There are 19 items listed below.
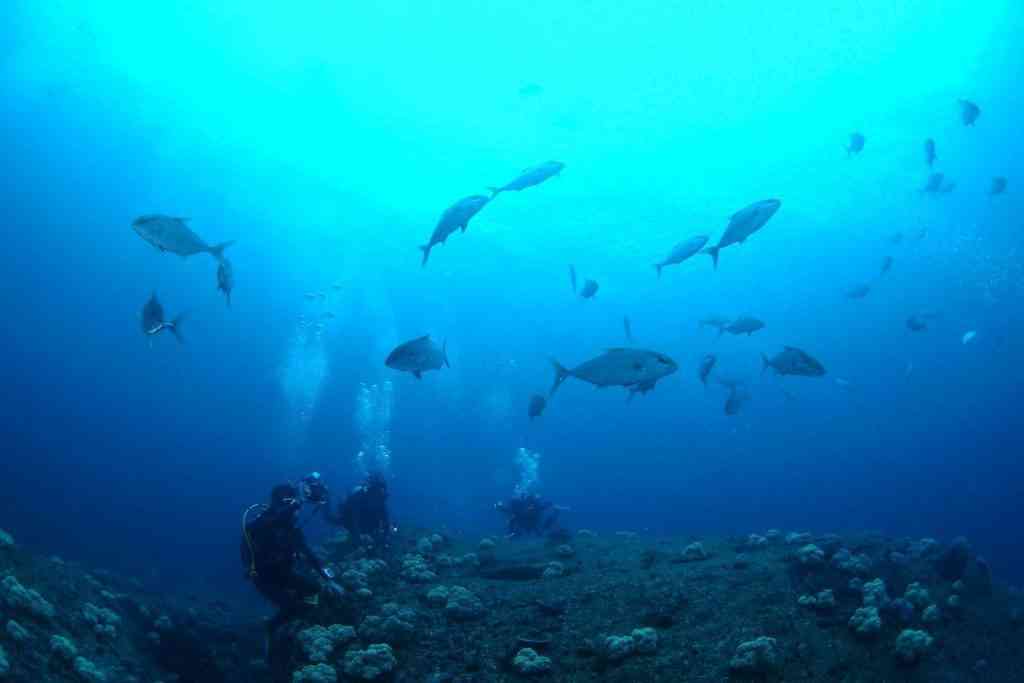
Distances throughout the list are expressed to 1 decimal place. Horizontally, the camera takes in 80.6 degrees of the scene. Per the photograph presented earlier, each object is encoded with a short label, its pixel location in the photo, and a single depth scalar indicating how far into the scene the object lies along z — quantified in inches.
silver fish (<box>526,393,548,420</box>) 470.9
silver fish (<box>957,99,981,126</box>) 513.3
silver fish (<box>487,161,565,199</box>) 284.8
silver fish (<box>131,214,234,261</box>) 263.1
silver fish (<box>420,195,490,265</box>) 252.1
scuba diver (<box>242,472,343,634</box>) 288.4
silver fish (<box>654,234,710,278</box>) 350.9
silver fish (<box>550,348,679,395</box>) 211.9
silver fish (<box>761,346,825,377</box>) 292.4
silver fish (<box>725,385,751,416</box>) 459.3
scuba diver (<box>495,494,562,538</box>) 581.0
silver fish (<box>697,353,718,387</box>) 407.1
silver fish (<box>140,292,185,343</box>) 301.1
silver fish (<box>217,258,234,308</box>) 341.4
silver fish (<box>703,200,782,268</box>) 273.0
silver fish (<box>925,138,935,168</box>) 544.3
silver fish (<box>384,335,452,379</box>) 271.7
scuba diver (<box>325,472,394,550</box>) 472.4
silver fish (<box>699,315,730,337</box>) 478.6
